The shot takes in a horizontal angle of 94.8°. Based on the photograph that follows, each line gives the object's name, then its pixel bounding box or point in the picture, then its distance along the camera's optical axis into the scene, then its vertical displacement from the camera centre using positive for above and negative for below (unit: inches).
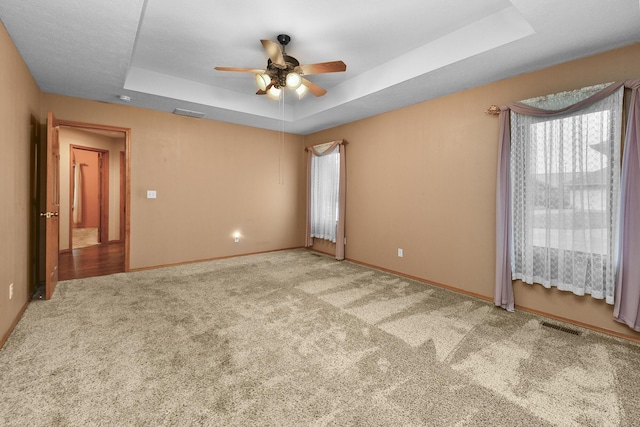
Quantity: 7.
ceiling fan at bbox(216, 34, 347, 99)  104.7 +52.4
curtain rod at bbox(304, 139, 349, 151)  205.2 +49.0
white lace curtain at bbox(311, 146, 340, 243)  216.5 +12.8
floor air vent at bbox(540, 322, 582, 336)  102.2 -41.7
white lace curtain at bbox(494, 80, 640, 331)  94.0 +3.7
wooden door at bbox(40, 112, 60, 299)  126.7 -1.4
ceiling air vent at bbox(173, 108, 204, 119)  177.3 +60.3
